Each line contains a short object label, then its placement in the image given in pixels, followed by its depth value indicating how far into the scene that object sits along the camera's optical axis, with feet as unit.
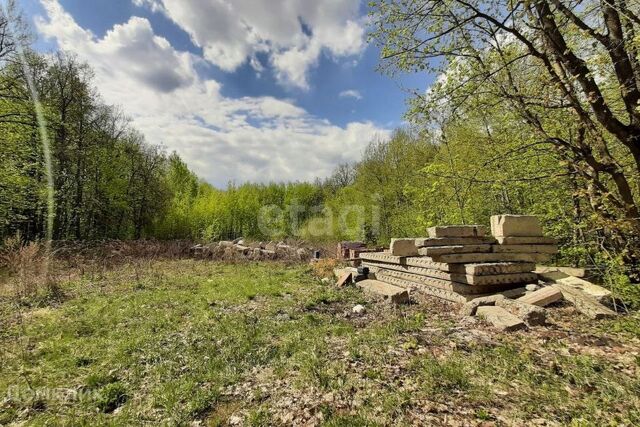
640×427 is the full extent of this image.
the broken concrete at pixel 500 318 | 16.78
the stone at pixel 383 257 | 29.94
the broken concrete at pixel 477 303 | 20.11
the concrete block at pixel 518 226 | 24.49
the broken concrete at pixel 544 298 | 19.97
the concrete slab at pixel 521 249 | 24.43
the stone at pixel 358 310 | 22.58
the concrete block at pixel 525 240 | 24.36
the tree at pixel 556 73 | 16.01
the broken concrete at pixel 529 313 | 17.34
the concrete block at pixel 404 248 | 29.66
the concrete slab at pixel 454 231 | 24.60
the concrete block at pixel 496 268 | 22.26
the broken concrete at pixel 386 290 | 24.25
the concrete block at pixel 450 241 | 24.34
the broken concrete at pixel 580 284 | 19.89
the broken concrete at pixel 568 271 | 24.54
